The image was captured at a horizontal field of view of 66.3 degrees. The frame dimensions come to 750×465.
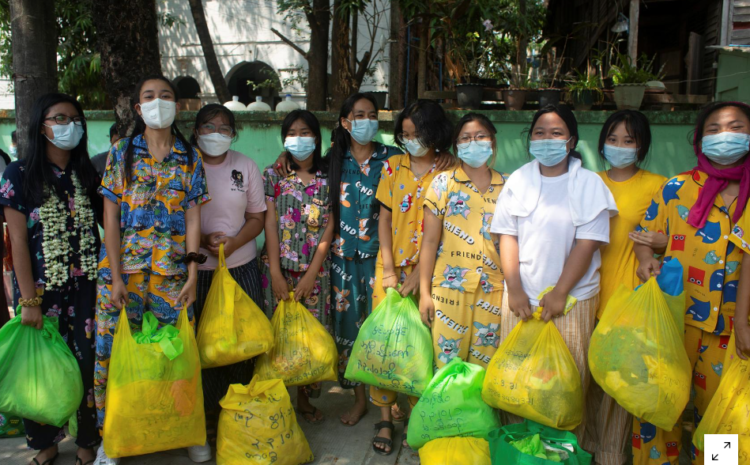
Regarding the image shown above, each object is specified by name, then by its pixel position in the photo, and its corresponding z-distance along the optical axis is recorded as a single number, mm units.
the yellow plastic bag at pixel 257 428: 2867
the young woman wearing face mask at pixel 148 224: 2816
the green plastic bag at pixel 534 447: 2291
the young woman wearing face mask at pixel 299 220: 3301
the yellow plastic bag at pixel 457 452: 2592
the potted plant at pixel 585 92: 4410
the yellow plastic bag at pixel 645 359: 2365
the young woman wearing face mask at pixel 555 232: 2572
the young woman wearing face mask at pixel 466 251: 2855
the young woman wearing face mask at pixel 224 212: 3164
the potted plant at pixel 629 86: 4219
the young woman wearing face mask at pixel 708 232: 2508
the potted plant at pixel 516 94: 4434
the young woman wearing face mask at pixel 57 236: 2795
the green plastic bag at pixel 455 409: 2691
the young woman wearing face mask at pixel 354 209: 3326
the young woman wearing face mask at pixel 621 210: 2811
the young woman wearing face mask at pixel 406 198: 3109
